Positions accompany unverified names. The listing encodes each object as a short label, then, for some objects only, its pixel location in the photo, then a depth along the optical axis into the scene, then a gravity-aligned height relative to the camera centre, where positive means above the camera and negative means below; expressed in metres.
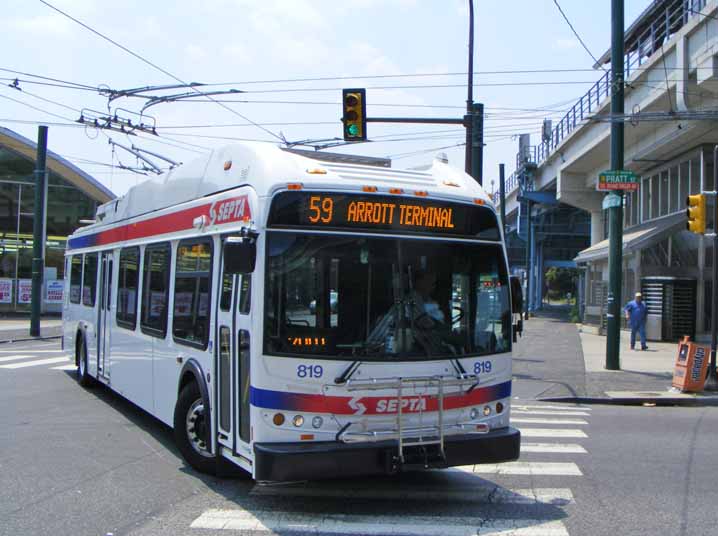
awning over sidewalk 24.41 +2.22
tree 103.25 +2.12
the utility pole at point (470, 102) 16.70 +4.34
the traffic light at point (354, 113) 15.70 +3.69
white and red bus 5.86 -0.25
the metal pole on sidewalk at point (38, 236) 24.00 +1.53
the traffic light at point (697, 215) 14.75 +1.66
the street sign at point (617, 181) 15.98 +2.47
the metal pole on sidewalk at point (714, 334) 13.88 -0.63
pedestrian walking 20.98 -0.54
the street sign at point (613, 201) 16.45 +2.10
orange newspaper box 13.57 -1.23
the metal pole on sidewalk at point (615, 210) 16.14 +1.92
